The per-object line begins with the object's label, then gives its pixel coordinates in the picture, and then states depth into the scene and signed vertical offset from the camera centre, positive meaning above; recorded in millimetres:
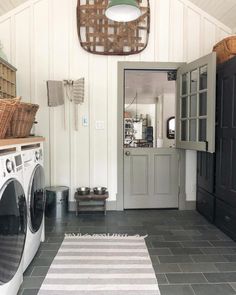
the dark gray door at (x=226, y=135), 2914 -10
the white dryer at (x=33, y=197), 2156 -539
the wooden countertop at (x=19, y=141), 1701 -49
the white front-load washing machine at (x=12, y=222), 1572 -548
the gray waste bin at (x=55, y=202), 3695 -900
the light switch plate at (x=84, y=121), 3947 +184
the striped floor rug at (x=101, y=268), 2014 -1110
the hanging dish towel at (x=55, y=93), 3660 +545
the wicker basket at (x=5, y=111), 1690 +141
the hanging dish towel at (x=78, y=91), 3754 +581
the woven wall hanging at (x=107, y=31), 3814 +1430
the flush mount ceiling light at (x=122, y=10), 2673 +1231
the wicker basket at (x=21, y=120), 2109 +111
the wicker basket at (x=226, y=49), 3109 +973
